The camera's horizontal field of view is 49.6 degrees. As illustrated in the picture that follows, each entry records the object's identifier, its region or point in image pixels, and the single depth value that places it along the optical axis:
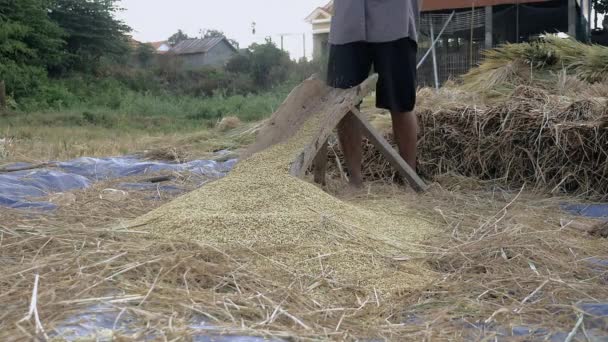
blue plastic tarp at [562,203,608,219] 2.90
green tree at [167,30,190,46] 42.79
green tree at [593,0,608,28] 25.54
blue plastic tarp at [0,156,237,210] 3.02
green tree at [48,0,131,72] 19.00
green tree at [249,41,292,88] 22.27
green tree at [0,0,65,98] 14.01
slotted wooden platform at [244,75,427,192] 2.88
